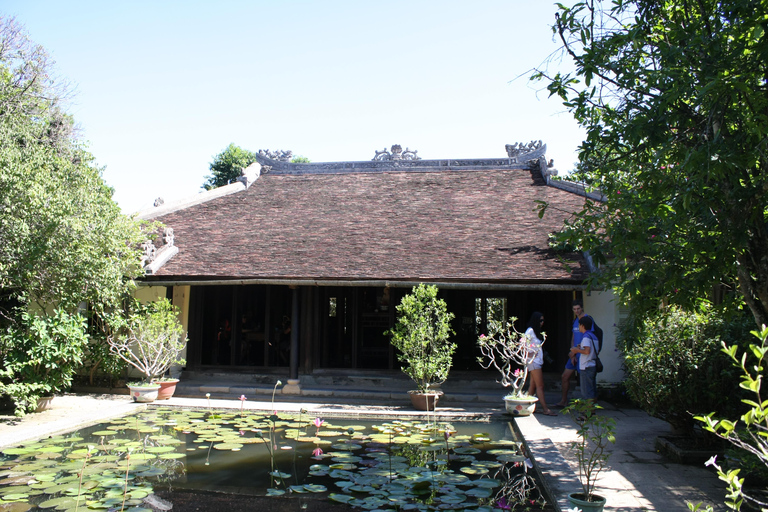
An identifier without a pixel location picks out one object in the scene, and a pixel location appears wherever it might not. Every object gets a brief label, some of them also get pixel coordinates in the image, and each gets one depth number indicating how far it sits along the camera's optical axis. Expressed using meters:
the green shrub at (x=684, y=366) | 5.65
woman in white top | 8.62
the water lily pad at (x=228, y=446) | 6.39
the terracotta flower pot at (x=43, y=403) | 8.40
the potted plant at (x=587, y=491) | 4.02
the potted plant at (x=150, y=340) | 9.50
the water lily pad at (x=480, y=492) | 4.80
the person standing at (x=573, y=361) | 8.69
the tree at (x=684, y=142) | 3.58
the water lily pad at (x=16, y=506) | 4.34
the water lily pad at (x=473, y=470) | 5.50
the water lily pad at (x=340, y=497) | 4.62
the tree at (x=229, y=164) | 31.36
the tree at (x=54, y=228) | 7.67
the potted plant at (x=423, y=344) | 9.02
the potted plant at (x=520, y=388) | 8.41
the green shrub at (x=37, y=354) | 7.84
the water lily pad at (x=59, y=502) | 4.46
